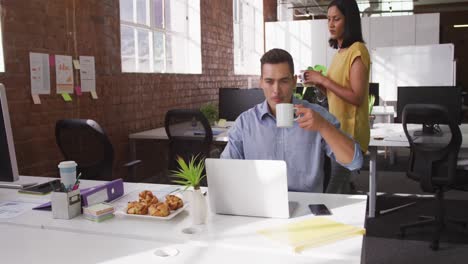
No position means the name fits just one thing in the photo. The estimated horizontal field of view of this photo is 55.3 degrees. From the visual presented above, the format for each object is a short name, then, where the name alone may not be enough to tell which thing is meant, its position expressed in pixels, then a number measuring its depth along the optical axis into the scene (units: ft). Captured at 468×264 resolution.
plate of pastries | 5.57
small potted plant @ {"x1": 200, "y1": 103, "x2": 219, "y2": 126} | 16.15
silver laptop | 5.22
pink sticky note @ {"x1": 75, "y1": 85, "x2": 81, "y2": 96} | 12.31
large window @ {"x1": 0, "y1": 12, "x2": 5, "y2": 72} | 9.95
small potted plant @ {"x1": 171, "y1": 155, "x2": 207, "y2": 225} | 5.40
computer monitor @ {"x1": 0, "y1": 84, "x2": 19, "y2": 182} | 6.20
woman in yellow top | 8.76
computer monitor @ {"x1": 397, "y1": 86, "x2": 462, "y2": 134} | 12.93
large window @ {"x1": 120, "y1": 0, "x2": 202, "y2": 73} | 15.60
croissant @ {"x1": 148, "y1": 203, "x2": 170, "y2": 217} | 5.55
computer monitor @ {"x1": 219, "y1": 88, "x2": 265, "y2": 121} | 15.56
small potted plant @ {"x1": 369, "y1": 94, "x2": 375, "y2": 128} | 15.24
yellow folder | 4.75
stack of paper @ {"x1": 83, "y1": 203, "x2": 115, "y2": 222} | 5.65
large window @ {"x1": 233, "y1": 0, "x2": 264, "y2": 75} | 27.09
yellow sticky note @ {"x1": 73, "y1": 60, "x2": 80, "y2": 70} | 12.17
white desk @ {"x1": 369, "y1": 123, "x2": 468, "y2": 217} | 12.52
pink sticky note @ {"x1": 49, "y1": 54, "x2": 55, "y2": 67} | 11.29
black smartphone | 5.72
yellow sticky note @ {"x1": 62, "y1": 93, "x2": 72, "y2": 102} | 11.78
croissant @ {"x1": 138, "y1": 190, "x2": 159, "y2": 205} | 5.82
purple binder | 6.03
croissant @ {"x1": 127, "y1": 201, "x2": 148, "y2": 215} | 5.66
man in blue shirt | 6.84
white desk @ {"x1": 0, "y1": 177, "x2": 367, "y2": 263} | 4.49
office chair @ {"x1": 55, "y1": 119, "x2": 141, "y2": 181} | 9.84
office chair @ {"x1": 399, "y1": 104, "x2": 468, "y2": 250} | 10.99
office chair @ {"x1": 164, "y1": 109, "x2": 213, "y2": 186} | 12.60
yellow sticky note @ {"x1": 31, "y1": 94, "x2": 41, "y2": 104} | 10.78
